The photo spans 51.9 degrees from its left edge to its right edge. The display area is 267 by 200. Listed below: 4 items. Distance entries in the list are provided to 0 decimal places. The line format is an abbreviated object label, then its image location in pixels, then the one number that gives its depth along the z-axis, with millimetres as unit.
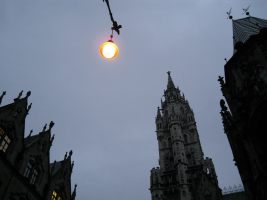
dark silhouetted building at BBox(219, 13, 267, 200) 19078
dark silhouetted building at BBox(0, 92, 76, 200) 23516
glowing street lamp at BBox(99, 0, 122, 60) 11508
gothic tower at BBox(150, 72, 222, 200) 49775
